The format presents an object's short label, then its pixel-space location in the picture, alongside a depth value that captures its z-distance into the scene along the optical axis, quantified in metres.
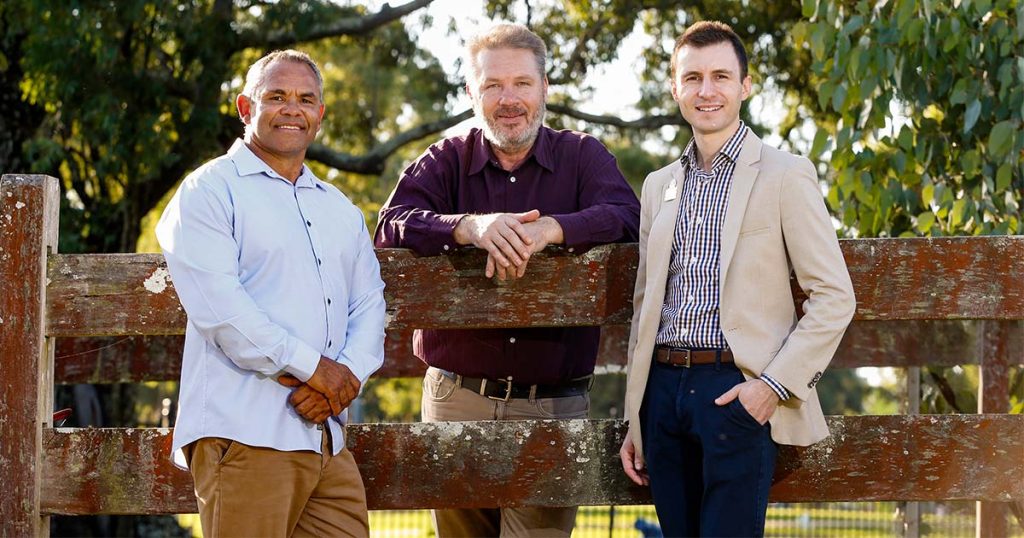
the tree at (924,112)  4.94
